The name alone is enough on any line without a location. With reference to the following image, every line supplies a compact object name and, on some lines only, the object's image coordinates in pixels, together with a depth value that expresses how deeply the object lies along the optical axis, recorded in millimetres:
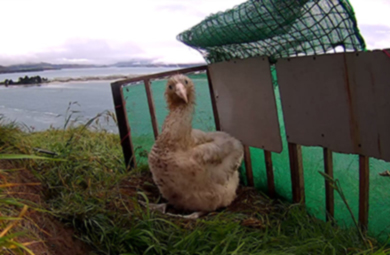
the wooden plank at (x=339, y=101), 2033
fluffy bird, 2666
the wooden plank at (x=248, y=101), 2789
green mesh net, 2225
